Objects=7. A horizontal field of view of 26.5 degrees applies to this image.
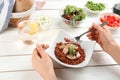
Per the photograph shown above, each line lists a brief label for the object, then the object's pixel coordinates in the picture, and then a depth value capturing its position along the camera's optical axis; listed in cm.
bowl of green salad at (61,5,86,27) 128
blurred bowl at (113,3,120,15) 141
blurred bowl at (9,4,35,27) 120
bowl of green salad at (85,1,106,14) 141
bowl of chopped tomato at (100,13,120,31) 129
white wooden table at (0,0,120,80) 99
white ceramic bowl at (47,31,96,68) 100
